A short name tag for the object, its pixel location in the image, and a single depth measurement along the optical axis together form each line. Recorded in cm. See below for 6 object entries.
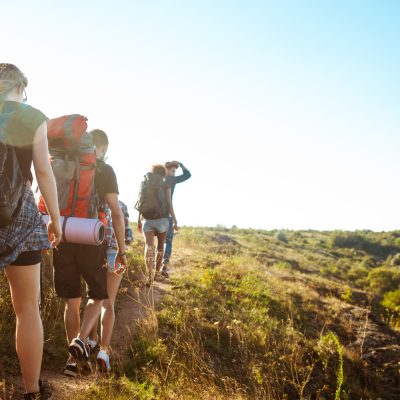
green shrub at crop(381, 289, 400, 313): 1185
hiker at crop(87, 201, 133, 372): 385
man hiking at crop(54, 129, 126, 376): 347
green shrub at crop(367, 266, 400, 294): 2056
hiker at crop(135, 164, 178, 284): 742
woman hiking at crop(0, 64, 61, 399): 232
